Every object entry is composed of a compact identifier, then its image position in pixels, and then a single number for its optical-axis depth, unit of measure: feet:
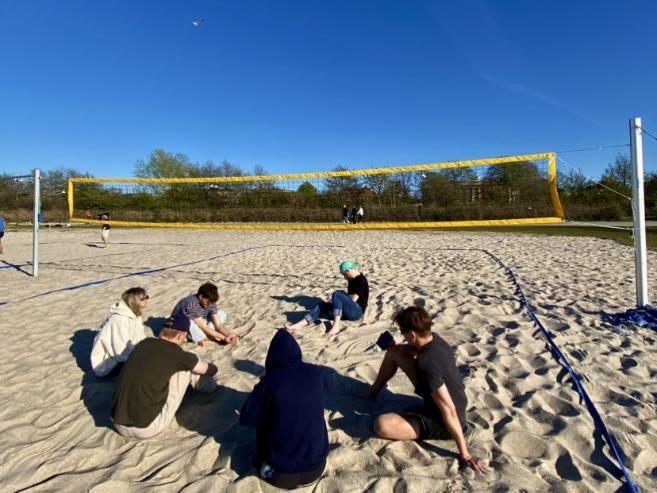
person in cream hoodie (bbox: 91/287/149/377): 10.19
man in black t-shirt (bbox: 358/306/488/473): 6.86
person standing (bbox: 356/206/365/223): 62.34
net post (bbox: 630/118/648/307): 12.78
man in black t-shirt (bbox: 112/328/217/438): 7.64
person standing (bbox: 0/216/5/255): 35.01
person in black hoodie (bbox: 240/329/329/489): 6.29
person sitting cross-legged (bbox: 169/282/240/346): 12.57
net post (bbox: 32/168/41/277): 23.04
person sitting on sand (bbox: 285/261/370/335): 13.83
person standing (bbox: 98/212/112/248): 40.85
